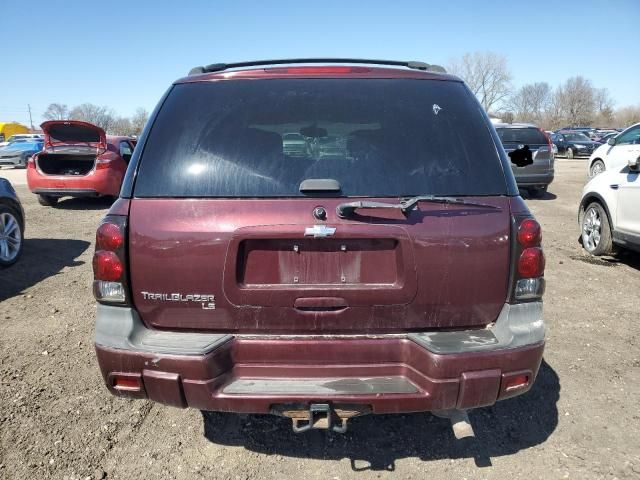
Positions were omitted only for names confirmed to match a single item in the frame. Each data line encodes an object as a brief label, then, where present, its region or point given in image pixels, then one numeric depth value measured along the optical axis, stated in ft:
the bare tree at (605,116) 293.84
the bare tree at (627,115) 276.82
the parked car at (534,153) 40.63
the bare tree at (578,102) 327.67
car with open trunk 32.94
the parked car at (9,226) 20.43
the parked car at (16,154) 87.81
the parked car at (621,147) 34.60
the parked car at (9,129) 170.59
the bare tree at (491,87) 290.76
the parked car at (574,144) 98.94
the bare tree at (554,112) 326.32
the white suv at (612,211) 19.98
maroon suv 7.16
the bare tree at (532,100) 347.15
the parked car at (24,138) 100.42
